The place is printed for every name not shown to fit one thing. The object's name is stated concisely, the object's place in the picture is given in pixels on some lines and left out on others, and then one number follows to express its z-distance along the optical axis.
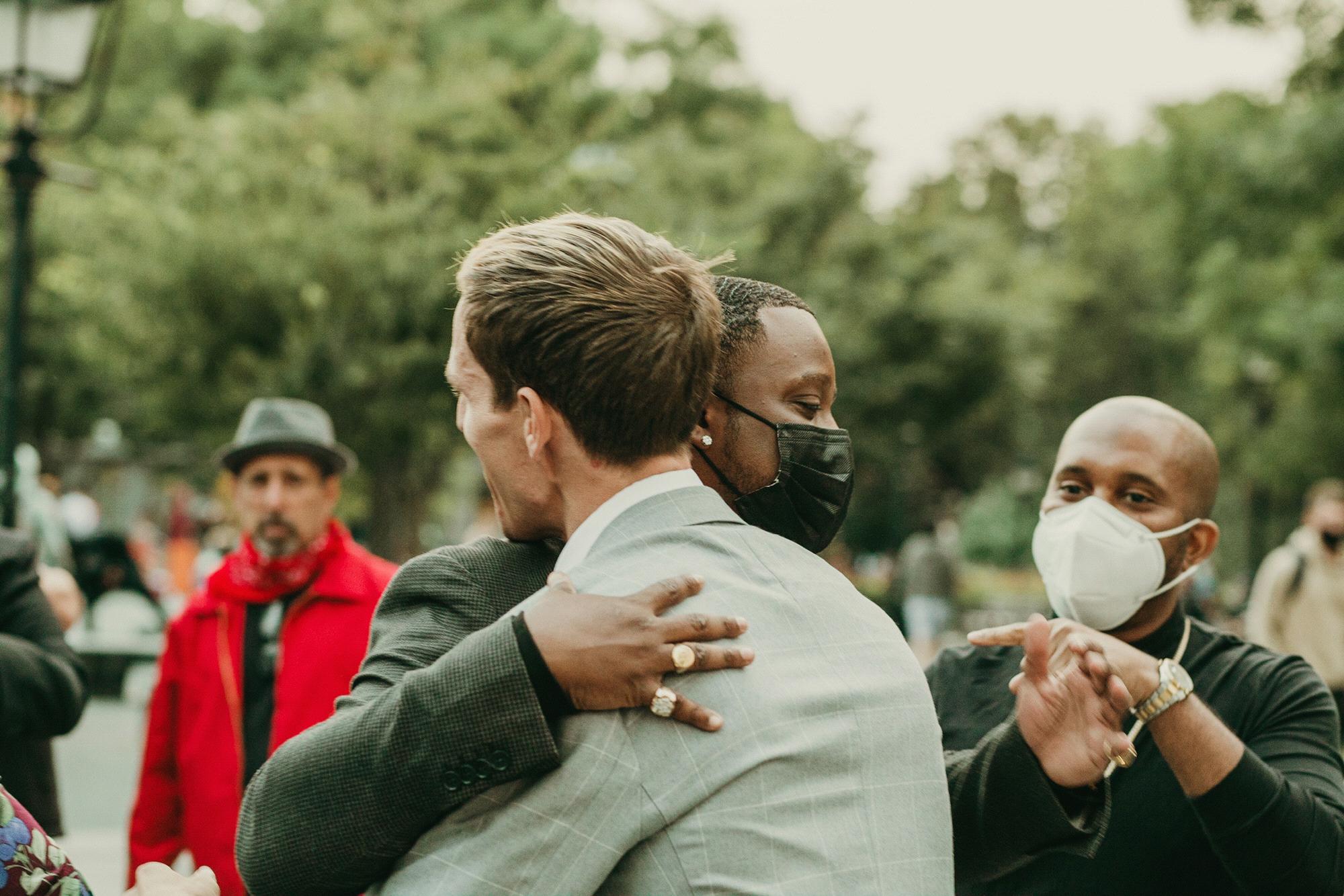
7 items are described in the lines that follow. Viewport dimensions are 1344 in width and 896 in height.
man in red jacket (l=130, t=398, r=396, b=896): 4.31
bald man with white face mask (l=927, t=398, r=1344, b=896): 2.54
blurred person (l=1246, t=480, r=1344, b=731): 8.59
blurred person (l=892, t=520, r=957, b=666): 15.58
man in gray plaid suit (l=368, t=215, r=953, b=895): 1.67
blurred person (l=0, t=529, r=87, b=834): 3.52
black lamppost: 6.13
